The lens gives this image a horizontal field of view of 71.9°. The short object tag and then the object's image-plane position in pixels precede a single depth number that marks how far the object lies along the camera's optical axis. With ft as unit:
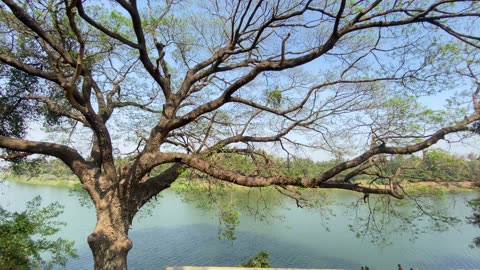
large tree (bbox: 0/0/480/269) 13.05
